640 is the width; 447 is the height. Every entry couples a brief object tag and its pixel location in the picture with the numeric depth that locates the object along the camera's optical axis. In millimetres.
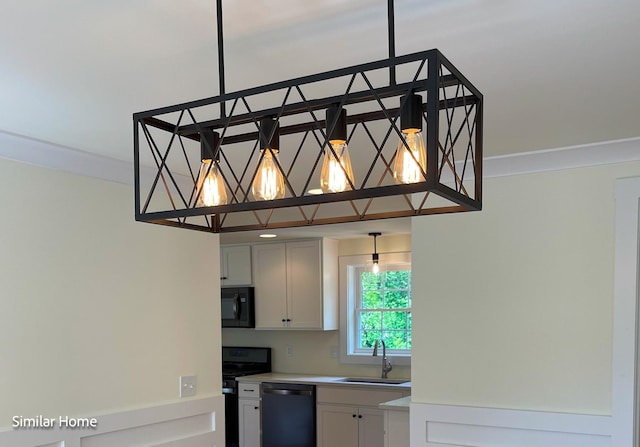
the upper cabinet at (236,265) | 6590
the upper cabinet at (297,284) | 6172
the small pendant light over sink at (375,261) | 6020
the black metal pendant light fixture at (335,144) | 1117
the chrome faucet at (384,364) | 5883
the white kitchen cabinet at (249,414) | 6113
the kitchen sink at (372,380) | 5617
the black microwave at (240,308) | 6508
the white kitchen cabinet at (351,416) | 5484
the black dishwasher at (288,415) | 5809
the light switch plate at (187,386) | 3467
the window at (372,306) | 6125
